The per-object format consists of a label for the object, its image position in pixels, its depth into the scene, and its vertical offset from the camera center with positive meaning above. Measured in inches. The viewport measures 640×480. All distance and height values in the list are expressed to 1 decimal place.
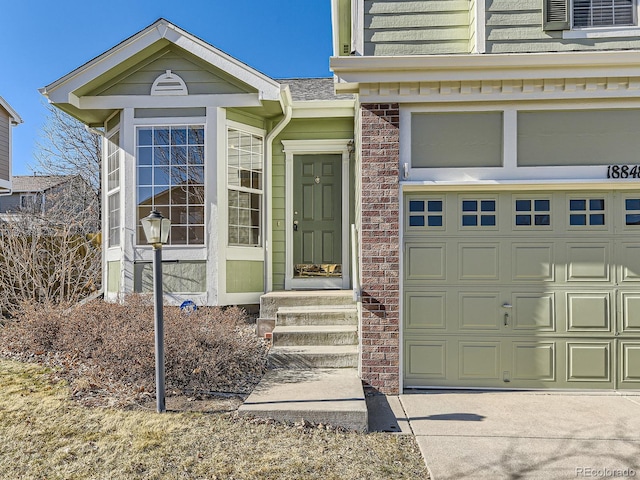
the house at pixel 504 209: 188.7 +13.3
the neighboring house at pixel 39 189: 620.4 +79.8
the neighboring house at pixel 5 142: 578.6 +128.2
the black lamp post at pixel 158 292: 156.5 -18.4
